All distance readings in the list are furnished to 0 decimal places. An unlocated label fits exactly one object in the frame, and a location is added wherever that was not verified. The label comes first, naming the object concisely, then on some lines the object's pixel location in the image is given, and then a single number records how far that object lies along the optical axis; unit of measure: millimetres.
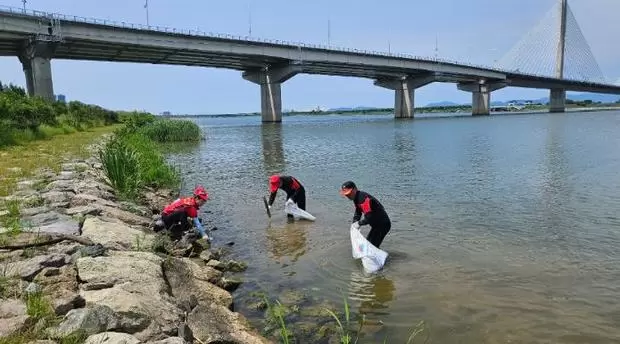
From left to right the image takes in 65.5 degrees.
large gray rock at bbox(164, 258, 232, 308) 6410
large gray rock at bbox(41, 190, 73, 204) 9616
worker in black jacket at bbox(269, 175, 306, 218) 12469
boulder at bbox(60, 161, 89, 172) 14745
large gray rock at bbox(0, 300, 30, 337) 4055
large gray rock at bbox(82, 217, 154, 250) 7411
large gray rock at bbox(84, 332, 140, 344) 4043
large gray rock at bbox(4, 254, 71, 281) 5457
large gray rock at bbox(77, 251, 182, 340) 4758
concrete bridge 54219
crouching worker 9906
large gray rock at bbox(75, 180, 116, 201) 11295
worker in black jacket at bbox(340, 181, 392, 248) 8422
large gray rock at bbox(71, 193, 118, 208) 9826
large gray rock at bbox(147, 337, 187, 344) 4285
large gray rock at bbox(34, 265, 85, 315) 4678
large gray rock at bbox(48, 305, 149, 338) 4168
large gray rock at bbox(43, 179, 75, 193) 10969
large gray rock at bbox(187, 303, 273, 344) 5012
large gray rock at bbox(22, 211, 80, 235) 7328
